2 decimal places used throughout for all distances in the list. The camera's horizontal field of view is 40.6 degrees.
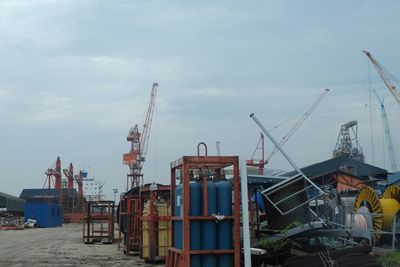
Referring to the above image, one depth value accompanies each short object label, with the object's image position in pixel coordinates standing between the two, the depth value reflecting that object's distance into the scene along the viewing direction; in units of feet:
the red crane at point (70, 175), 402.93
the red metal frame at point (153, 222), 55.36
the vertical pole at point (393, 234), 46.53
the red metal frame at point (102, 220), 94.43
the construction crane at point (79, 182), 428.23
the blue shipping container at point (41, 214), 217.97
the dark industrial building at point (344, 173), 65.92
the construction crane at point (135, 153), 366.22
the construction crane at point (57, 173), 380.31
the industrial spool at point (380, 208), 53.98
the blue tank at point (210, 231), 30.58
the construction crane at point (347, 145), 303.27
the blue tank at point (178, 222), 31.64
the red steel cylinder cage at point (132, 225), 65.67
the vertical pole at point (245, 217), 28.32
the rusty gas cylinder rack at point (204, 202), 30.04
